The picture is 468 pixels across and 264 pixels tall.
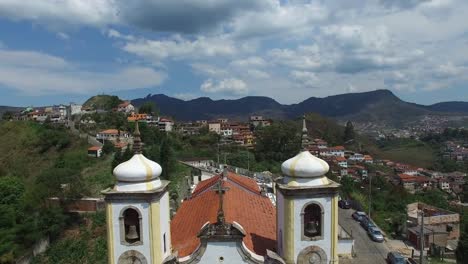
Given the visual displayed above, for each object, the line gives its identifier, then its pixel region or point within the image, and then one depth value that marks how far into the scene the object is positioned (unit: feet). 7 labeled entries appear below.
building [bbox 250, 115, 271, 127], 350.43
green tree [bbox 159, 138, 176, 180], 146.82
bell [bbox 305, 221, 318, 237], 43.14
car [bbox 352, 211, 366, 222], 117.96
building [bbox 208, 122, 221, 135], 331.86
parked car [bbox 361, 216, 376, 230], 109.43
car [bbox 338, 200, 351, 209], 132.98
